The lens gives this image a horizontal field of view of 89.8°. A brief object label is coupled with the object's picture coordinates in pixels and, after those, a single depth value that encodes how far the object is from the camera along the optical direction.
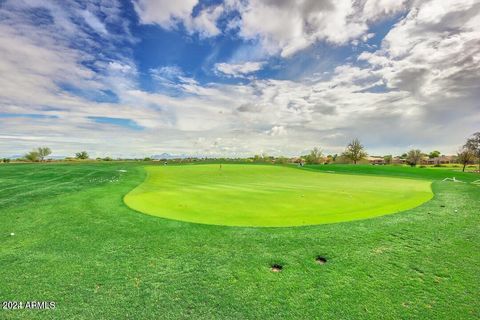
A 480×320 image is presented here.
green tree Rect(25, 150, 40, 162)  56.25
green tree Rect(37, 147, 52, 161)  60.66
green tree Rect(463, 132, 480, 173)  46.16
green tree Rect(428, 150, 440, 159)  95.53
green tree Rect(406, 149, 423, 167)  70.76
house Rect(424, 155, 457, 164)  78.28
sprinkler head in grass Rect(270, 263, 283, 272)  4.44
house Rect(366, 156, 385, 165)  76.79
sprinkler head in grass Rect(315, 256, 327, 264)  4.68
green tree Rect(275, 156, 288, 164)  64.03
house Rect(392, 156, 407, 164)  75.40
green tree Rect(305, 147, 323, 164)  68.69
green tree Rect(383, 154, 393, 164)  77.19
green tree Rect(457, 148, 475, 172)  46.56
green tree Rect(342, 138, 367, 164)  66.81
